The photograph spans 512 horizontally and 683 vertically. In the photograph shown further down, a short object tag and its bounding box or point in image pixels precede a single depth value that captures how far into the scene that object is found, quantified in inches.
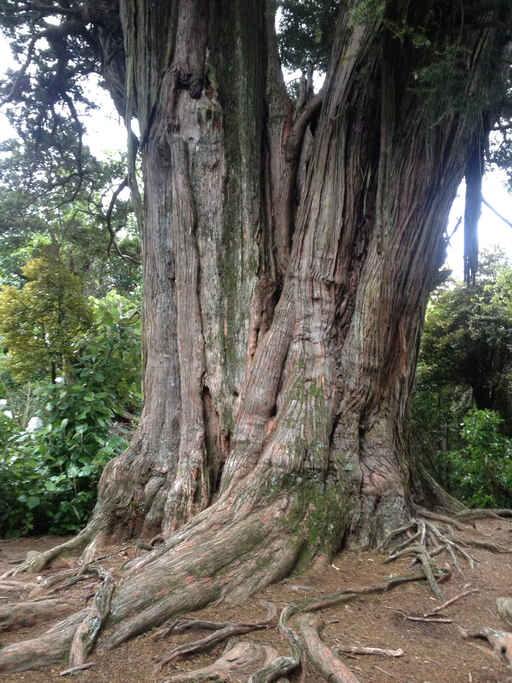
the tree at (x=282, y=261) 140.9
